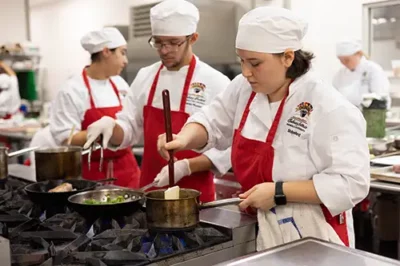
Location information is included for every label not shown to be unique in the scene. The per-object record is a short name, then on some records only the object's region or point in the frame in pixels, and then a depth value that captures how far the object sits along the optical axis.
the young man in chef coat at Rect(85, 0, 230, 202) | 2.30
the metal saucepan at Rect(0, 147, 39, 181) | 2.24
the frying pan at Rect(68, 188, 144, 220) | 1.61
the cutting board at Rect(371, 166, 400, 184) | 2.26
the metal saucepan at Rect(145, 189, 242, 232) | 1.48
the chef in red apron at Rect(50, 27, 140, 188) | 3.03
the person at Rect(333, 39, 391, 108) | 5.22
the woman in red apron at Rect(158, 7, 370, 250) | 1.56
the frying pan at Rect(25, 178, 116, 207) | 1.79
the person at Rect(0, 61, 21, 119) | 6.17
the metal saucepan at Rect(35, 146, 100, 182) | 2.14
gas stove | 1.35
